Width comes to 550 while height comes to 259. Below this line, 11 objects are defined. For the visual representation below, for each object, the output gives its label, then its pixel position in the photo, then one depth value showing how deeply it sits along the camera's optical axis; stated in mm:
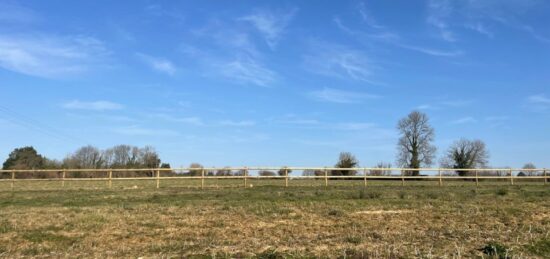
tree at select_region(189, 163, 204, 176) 56009
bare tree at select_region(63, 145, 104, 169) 106188
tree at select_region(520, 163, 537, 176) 48994
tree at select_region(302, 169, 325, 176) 46412
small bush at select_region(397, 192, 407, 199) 20891
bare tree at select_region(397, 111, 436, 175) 84456
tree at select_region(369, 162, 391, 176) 47500
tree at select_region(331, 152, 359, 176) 61991
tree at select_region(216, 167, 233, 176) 44241
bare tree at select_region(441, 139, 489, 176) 83438
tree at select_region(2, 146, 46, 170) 92812
